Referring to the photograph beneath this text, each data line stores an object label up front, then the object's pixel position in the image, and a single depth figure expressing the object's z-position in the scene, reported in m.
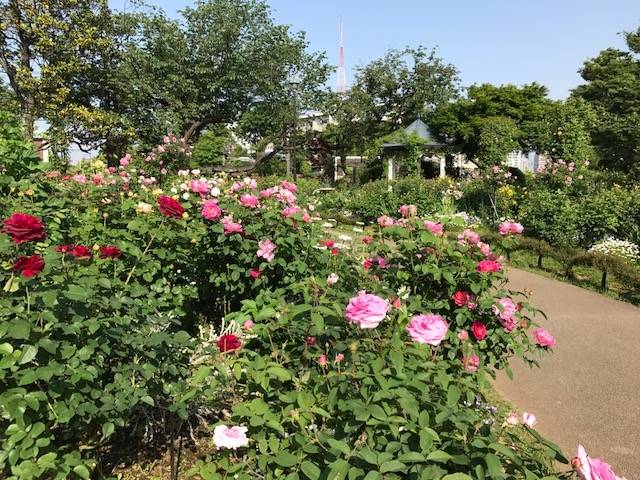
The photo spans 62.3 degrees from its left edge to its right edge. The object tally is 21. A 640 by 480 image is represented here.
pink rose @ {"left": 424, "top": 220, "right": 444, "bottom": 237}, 2.35
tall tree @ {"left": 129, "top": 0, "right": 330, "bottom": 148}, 19.67
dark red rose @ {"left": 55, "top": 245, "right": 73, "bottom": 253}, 2.12
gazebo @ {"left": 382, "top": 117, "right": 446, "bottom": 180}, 21.73
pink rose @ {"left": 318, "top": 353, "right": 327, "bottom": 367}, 1.48
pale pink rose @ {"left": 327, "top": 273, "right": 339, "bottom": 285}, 1.86
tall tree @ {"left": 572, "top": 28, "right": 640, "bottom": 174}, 20.64
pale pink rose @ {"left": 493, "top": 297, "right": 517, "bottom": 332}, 2.19
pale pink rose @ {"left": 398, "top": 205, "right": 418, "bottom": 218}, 2.47
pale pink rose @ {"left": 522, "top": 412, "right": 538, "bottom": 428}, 1.32
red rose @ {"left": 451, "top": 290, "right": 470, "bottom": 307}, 2.14
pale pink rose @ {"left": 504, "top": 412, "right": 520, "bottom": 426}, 1.38
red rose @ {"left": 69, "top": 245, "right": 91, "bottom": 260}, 2.01
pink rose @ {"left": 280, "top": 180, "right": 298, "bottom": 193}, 3.25
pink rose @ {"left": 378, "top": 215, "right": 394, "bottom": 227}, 2.40
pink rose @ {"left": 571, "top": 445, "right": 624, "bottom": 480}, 0.95
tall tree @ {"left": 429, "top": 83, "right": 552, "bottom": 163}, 22.44
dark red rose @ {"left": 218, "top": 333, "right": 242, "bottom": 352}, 1.63
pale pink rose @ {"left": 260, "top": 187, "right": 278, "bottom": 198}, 3.18
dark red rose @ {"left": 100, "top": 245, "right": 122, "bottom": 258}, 2.27
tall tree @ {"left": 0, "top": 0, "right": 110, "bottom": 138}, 16.69
